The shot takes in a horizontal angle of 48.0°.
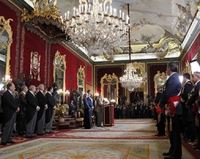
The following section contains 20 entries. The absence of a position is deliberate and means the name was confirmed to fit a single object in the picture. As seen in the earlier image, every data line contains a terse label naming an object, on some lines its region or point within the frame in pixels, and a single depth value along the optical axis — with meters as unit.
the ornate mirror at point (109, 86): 20.23
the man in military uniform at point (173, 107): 3.48
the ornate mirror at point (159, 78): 19.56
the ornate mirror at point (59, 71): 12.66
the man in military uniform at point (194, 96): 4.33
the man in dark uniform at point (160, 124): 6.59
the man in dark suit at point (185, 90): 5.26
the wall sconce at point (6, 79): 7.87
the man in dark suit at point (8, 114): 5.45
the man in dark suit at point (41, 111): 7.20
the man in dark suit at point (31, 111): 6.54
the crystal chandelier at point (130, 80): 15.04
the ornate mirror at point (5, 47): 7.92
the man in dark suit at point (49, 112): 7.68
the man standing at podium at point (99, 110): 10.06
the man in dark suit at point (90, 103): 9.51
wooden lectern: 10.19
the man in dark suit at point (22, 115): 7.16
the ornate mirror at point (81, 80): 16.61
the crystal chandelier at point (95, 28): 7.25
